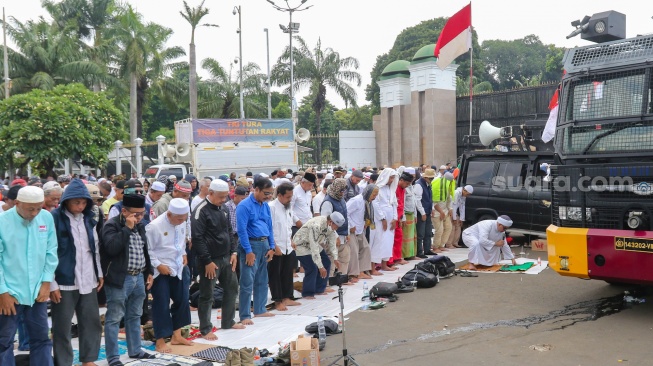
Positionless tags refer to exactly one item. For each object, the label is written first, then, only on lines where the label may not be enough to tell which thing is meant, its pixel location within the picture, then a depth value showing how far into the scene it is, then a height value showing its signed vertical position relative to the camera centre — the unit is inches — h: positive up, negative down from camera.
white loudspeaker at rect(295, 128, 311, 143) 993.8 +24.7
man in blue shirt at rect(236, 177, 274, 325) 309.1 -48.7
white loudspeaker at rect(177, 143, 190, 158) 851.7 +4.3
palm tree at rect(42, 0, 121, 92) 1647.5 +386.5
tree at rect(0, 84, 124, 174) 851.4 +37.0
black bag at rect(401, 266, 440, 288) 384.2 -82.5
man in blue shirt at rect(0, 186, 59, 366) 202.5 -38.4
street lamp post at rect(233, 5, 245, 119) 1315.2 +233.5
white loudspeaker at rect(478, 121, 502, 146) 731.4 +14.1
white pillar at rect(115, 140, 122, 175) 986.8 -0.7
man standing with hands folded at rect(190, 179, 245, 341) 278.4 -44.6
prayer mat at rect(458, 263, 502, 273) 435.8 -87.9
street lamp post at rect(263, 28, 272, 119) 1375.5 +249.2
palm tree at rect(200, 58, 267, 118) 1547.7 +149.3
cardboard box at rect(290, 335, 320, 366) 232.1 -77.8
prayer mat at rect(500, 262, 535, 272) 431.8 -86.8
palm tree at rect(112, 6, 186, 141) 1342.3 +222.9
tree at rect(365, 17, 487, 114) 2149.4 +361.2
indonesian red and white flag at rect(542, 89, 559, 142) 406.9 +10.1
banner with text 855.7 +31.6
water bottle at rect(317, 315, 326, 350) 267.6 -81.3
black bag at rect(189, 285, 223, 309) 339.0 -80.9
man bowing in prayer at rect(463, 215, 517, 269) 440.5 -70.2
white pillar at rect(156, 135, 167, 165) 935.9 +8.6
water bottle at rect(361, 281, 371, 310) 347.7 -86.4
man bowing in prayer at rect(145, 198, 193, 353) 258.5 -51.0
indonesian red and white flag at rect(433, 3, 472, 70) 785.6 +142.2
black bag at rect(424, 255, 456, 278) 414.3 -80.4
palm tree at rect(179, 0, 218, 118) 1242.6 +251.1
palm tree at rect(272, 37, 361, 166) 1432.1 +182.1
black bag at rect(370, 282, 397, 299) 354.0 -82.1
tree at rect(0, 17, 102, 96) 1302.9 +202.8
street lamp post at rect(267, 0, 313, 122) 1161.4 +247.0
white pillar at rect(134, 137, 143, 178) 1037.2 -4.3
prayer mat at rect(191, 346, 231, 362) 251.3 -84.1
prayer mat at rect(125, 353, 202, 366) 229.0 -80.0
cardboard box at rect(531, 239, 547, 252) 510.9 -84.0
